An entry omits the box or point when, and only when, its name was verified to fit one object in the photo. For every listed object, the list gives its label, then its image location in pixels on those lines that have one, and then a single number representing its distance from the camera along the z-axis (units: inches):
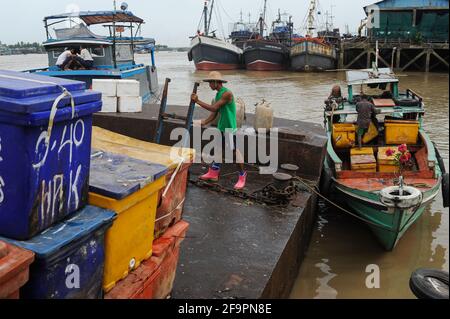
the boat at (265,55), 1504.7
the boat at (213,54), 1560.0
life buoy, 222.8
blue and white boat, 530.3
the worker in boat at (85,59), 509.4
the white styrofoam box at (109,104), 307.9
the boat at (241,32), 1900.8
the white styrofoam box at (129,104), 311.3
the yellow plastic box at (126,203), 101.7
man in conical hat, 223.8
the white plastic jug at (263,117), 266.1
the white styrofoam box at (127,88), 298.5
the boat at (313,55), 1416.1
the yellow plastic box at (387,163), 277.9
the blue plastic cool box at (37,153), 84.4
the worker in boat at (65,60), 496.7
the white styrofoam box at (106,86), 294.8
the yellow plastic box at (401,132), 305.9
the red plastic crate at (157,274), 106.6
